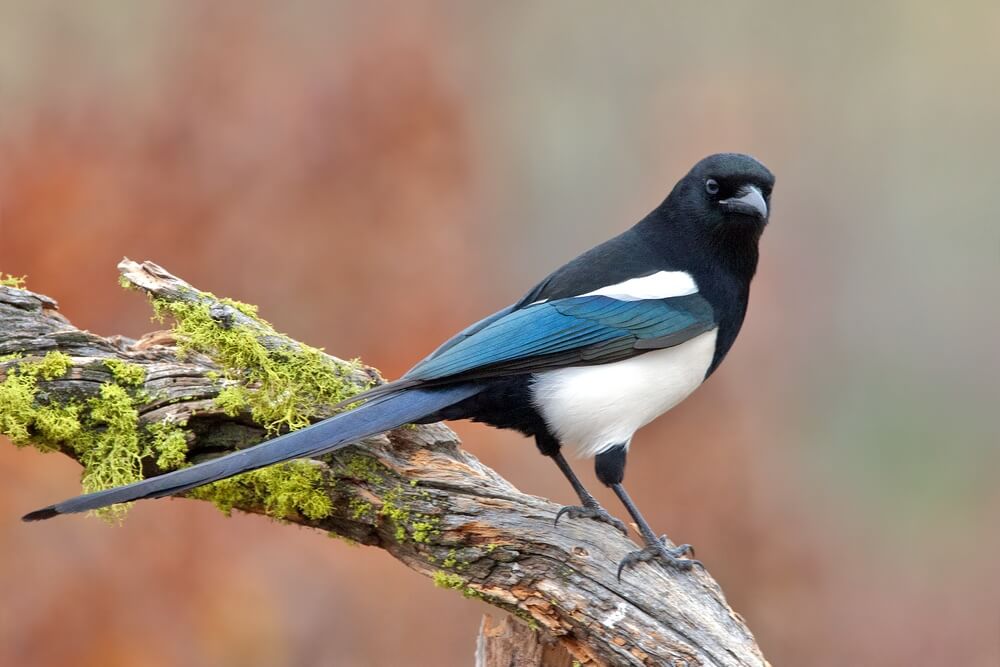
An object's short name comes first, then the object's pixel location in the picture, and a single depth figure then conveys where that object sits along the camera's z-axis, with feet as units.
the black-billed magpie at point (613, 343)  16.93
